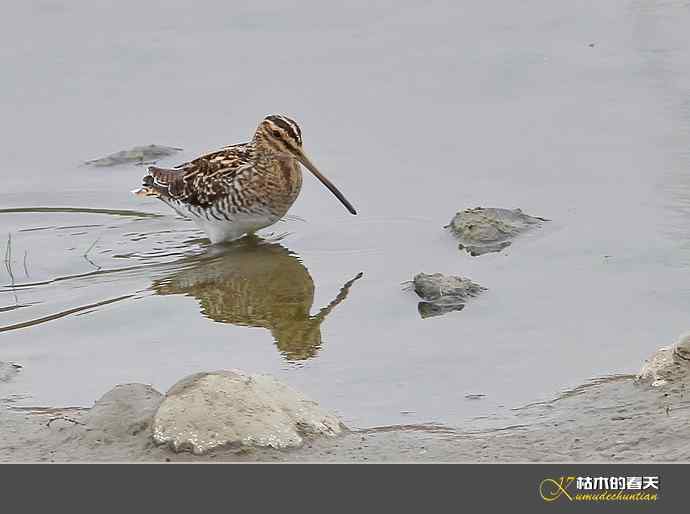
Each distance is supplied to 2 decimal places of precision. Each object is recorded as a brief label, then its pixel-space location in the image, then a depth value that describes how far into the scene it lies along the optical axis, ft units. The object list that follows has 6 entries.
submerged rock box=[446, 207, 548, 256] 56.75
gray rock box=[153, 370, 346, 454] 34.12
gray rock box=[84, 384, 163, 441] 35.86
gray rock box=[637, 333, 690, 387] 37.55
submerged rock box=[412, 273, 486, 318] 49.96
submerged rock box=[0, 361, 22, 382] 44.80
